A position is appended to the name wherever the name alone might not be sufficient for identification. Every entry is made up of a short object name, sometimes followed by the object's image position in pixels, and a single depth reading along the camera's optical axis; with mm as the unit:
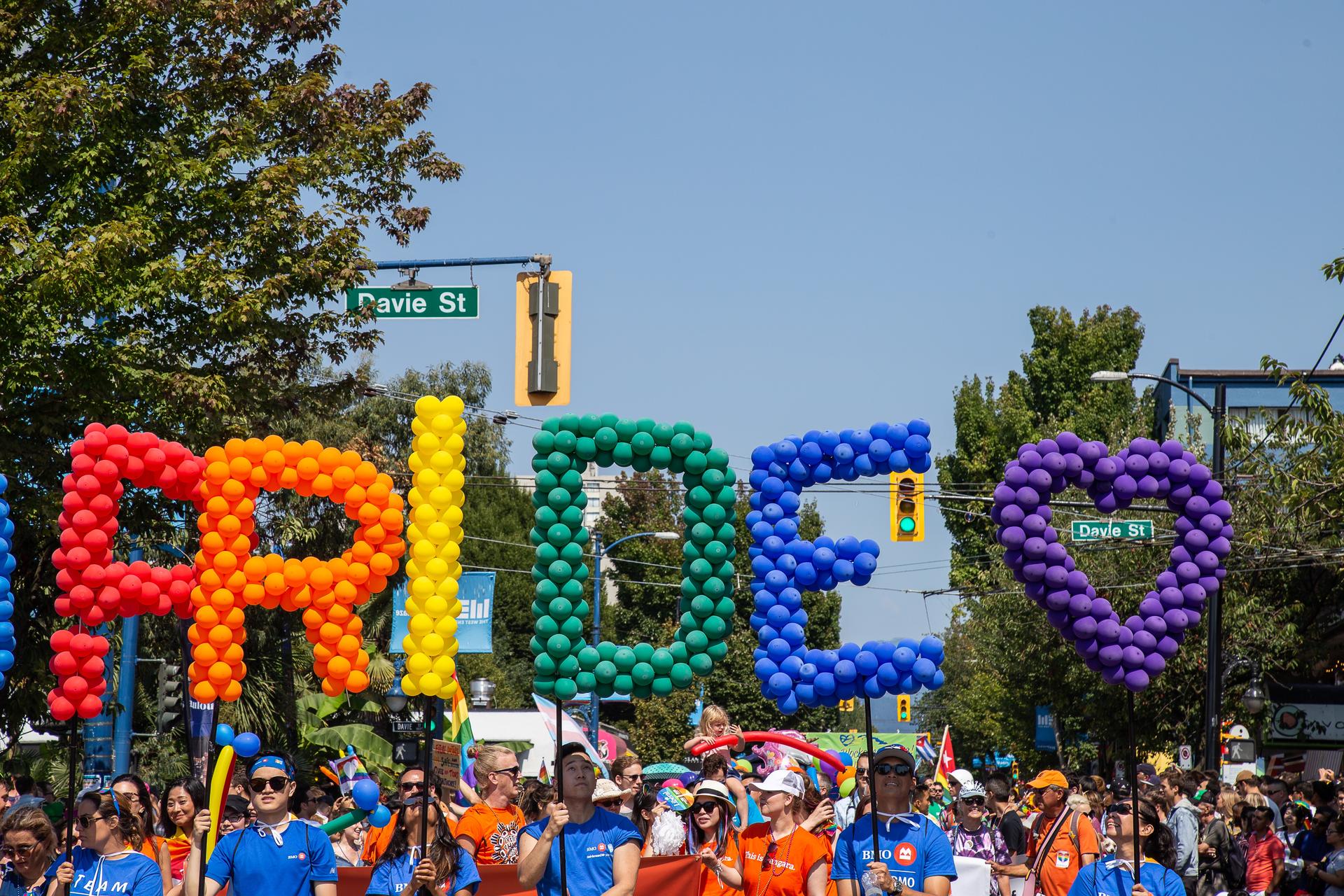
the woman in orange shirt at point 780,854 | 16922
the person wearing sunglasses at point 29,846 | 15984
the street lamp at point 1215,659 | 37306
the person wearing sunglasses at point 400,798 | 17906
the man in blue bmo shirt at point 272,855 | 15648
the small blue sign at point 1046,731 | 83062
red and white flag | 49206
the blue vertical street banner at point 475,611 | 44719
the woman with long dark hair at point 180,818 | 18234
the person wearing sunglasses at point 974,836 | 25500
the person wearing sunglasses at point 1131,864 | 15687
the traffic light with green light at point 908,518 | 39281
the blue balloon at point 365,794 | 18203
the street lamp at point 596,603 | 64744
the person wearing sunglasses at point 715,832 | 17578
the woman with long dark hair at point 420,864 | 15617
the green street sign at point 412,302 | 31766
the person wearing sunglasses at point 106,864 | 15312
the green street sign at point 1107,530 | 35969
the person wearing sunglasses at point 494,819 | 19937
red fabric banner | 19125
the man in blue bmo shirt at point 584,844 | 15547
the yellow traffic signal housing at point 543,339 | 28719
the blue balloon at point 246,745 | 18531
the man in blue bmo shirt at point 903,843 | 15719
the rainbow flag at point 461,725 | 29067
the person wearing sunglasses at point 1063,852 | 21359
